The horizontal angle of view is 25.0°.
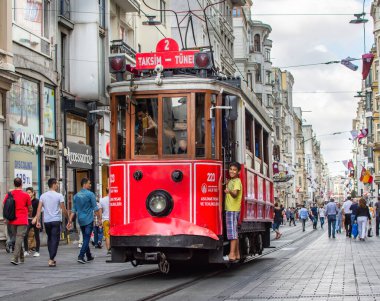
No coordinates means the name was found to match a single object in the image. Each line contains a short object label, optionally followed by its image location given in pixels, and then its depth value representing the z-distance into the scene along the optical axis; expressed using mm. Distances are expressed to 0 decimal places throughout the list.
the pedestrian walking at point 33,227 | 20406
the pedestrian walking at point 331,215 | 33750
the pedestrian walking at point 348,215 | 33728
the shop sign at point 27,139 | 24856
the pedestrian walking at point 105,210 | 22467
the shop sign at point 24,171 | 25125
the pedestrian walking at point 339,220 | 40091
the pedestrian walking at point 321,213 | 49394
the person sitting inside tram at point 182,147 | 13391
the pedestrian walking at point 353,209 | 31750
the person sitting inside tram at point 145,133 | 13484
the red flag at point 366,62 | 42475
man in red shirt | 16969
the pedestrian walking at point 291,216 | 64688
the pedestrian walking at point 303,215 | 44947
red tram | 13156
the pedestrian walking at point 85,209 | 17000
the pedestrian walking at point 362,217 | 29797
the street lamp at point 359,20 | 33500
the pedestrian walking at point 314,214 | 48375
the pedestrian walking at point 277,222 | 33706
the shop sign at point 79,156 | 30250
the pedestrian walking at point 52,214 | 16328
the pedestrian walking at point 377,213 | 33500
